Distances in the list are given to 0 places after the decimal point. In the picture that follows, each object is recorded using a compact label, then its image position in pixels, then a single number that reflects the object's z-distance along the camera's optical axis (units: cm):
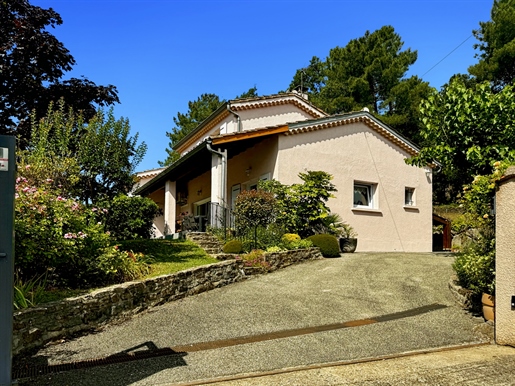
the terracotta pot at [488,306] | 685
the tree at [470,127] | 916
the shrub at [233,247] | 1227
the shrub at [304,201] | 1393
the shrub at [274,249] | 1191
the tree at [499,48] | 2570
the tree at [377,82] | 2920
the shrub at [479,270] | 711
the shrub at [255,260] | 1105
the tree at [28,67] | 1210
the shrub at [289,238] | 1269
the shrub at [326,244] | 1319
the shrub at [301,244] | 1245
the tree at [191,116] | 4234
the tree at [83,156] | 966
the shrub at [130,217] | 1383
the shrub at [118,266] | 815
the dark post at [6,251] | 352
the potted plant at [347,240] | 1531
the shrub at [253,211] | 1323
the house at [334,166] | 1548
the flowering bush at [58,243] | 722
